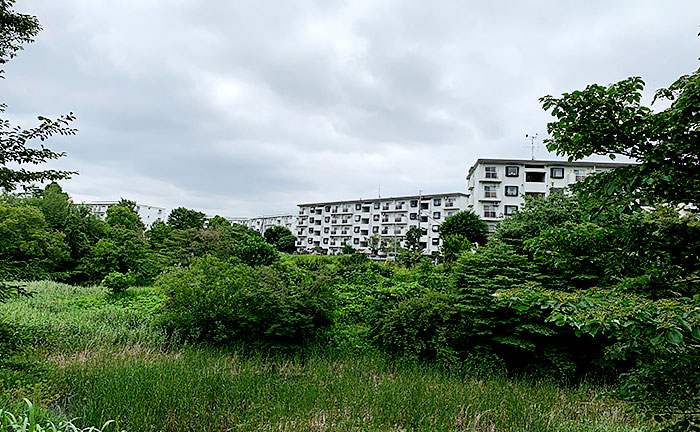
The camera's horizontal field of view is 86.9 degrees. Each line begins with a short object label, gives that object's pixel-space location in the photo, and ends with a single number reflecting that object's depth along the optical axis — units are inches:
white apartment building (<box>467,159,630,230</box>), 1369.1
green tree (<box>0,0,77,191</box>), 150.6
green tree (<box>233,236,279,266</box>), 695.1
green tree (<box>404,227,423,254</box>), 1642.5
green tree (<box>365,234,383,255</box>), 1947.5
